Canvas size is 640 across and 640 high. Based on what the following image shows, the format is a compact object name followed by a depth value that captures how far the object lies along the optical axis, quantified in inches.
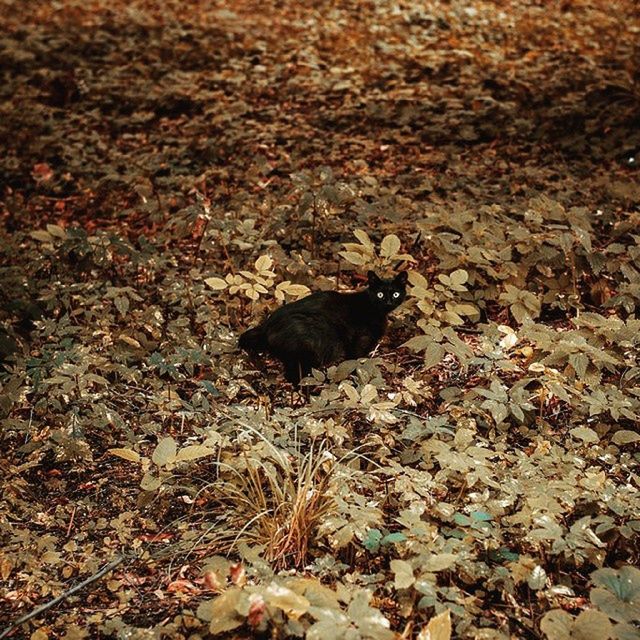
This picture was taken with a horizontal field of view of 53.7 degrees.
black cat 169.5
